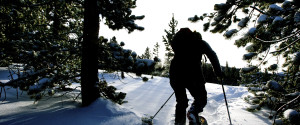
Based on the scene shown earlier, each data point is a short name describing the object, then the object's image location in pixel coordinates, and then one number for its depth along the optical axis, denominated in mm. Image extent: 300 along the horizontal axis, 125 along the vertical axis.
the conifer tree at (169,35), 25375
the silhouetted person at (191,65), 2615
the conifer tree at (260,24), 1929
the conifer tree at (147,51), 58531
